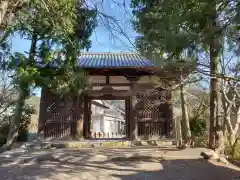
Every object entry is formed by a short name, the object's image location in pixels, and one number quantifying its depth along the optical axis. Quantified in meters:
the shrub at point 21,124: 6.89
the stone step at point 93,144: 6.15
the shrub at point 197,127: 7.10
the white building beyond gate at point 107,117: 15.59
